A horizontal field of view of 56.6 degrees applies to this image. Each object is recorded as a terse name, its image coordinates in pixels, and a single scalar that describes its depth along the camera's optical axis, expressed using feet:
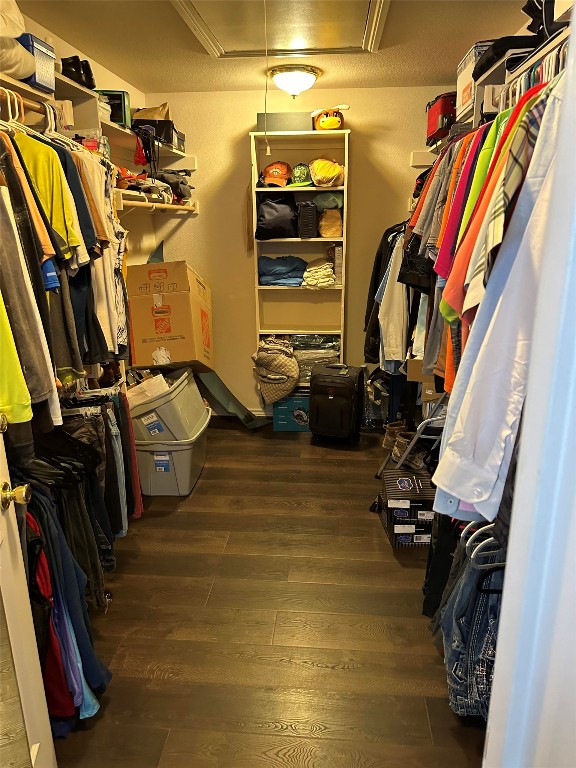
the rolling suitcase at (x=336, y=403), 12.12
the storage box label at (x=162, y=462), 9.92
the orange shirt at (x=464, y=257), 3.81
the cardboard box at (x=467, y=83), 7.25
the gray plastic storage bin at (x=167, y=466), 9.86
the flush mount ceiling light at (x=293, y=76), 10.62
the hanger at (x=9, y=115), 5.15
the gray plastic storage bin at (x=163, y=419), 9.64
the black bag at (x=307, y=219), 12.31
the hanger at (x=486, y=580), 4.74
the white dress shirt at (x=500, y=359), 3.00
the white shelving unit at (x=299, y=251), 12.29
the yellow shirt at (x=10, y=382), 4.03
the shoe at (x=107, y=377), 8.31
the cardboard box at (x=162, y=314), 11.12
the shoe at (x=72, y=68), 7.80
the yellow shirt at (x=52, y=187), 5.44
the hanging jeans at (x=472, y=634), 4.85
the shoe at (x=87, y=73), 7.91
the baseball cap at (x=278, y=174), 12.24
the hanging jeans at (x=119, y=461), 7.46
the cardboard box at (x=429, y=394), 8.29
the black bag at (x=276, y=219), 12.32
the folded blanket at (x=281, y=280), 13.03
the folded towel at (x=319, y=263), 12.99
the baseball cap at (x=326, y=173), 11.98
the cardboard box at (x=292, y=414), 13.15
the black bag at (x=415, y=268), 6.43
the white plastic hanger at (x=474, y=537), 4.80
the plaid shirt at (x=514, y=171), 3.17
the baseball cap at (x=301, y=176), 12.26
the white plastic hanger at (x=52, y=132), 6.44
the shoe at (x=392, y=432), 11.39
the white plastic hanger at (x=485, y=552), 4.71
